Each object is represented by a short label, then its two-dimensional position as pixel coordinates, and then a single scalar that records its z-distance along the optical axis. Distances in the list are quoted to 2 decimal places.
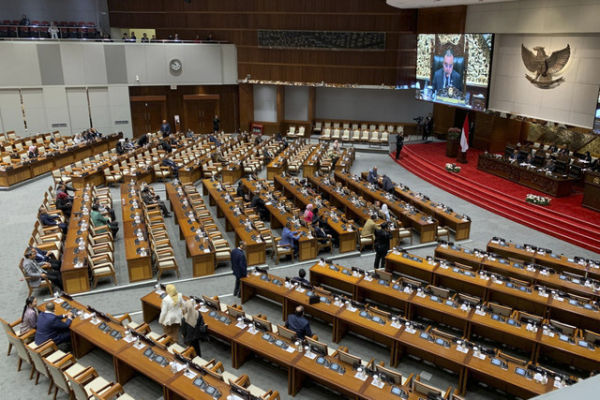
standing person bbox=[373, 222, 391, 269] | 10.68
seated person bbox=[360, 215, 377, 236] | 12.38
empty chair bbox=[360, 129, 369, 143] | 26.85
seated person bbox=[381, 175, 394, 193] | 16.30
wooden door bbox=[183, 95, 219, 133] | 28.28
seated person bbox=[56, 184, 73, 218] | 13.62
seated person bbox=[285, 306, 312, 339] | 7.48
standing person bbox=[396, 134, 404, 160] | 23.02
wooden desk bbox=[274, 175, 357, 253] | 12.21
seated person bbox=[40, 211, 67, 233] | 12.64
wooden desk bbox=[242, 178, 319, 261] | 11.71
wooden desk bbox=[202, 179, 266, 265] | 11.32
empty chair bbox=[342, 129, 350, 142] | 27.18
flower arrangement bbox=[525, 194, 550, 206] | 14.99
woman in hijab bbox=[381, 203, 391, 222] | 13.15
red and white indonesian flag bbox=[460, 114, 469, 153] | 19.66
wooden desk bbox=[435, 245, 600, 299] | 9.09
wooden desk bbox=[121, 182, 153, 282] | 10.28
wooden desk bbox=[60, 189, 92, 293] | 9.73
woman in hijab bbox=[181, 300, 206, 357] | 7.29
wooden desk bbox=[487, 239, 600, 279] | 10.00
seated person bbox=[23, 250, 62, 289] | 9.45
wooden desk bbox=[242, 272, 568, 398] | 6.33
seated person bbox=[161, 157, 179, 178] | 18.56
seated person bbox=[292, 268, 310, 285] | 9.00
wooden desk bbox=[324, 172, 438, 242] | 13.00
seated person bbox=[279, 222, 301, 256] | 11.76
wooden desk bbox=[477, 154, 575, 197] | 15.75
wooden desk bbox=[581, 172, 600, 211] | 14.41
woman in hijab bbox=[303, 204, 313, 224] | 12.90
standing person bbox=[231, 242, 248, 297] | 9.40
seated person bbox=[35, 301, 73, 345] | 7.26
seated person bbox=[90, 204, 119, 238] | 12.71
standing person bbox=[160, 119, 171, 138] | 24.91
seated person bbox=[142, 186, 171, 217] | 14.59
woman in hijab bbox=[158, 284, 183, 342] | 7.55
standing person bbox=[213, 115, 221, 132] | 27.30
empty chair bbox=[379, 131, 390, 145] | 26.22
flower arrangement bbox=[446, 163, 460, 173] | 19.14
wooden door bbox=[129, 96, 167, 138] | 27.03
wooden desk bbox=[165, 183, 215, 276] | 10.72
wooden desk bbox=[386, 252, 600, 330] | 8.17
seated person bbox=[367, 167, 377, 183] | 17.31
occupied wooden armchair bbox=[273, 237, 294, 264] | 11.58
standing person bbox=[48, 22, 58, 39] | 23.77
